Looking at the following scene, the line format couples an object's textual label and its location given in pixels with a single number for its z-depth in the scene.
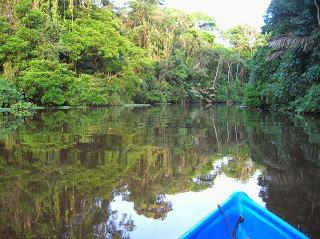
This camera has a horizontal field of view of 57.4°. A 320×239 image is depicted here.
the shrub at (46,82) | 17.23
